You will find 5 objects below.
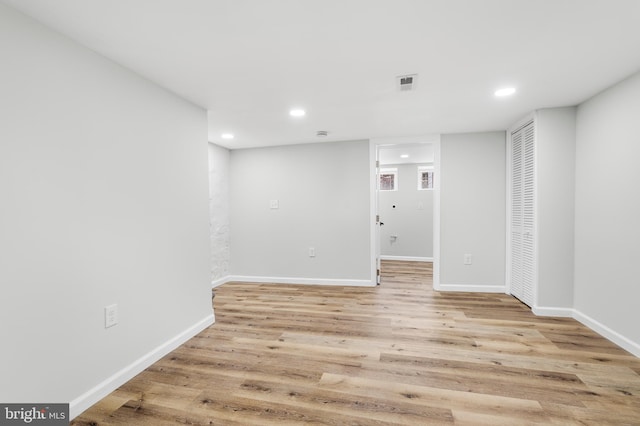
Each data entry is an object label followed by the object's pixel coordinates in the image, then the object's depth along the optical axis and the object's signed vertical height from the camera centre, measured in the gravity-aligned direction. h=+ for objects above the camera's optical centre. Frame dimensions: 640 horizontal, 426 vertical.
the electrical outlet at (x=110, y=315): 1.85 -0.70
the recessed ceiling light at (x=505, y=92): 2.48 +1.03
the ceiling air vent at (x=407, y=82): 2.20 +1.01
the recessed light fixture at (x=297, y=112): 2.94 +1.01
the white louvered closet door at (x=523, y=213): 3.24 -0.08
